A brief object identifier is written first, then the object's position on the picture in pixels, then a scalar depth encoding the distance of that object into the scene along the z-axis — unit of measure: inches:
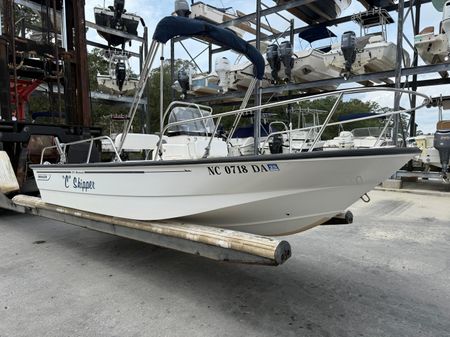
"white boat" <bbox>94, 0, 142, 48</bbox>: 494.7
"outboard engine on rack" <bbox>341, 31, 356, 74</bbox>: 326.0
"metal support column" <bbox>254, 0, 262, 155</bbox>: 351.3
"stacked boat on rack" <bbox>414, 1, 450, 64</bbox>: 294.2
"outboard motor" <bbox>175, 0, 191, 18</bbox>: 378.5
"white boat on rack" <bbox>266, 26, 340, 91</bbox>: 377.1
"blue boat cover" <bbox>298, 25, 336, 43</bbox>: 469.9
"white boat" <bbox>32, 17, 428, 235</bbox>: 85.6
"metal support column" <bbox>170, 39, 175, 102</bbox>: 507.8
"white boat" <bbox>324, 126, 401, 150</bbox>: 315.0
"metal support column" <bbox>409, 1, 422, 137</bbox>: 359.7
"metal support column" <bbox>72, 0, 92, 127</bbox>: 242.2
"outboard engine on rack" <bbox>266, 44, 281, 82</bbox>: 383.2
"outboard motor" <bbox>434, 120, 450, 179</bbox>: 277.0
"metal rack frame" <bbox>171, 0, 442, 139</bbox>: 296.5
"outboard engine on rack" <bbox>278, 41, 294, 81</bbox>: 374.6
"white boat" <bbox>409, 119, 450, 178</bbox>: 278.2
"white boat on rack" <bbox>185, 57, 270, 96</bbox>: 425.1
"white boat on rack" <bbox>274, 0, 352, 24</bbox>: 414.9
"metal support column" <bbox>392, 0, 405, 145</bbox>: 295.6
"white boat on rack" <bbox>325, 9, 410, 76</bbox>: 327.6
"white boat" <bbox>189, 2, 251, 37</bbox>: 474.9
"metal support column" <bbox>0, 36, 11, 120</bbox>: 212.8
